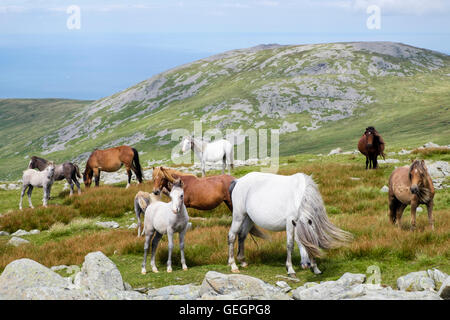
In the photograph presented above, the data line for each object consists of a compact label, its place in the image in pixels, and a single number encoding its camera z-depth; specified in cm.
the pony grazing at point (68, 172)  2273
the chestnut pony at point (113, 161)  2430
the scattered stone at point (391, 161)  2456
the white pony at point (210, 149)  2281
